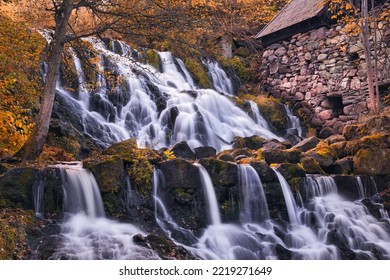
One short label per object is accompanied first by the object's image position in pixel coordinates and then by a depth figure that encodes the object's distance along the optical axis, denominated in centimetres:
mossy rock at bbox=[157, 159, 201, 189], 836
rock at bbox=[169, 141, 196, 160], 1073
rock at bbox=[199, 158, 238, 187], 879
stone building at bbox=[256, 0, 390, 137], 1588
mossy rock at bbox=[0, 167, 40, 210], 686
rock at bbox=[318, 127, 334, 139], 1691
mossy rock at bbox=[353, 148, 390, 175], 1033
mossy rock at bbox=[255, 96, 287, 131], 1694
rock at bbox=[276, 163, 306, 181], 959
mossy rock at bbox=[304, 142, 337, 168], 1091
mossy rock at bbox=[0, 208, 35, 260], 575
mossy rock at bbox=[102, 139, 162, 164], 825
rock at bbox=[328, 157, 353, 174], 1080
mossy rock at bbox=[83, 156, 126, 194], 766
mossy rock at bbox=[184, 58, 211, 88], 1825
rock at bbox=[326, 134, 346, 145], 1267
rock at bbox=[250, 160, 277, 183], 922
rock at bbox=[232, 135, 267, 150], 1329
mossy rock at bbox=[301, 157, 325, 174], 1049
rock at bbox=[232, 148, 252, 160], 1129
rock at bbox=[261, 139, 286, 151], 1203
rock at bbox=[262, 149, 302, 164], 1063
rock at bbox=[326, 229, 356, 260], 780
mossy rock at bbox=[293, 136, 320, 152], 1225
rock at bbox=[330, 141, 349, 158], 1143
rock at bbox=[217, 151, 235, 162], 997
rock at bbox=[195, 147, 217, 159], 1106
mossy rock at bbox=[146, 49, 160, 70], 1775
